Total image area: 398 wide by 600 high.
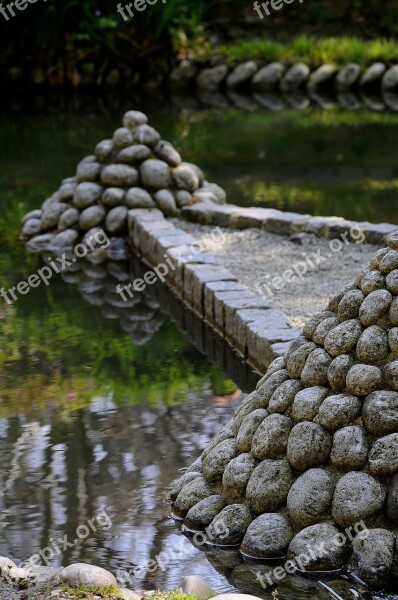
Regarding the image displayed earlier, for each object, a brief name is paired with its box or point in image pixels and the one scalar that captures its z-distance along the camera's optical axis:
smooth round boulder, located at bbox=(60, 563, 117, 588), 6.66
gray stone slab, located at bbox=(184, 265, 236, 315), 12.78
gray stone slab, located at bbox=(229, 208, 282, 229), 15.44
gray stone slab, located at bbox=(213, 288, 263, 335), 11.79
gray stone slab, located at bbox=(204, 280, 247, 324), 12.38
